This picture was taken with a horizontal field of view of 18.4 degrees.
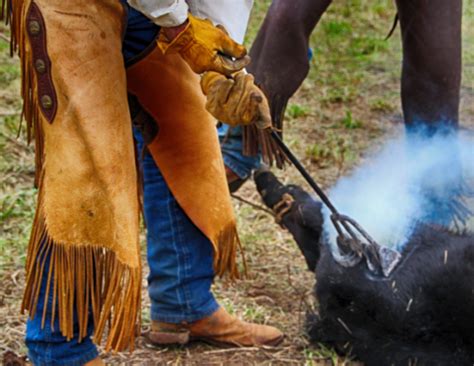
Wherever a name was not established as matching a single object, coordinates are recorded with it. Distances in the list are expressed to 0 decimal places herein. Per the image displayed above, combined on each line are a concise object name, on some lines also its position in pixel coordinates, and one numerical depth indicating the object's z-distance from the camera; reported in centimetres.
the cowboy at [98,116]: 350
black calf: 407
